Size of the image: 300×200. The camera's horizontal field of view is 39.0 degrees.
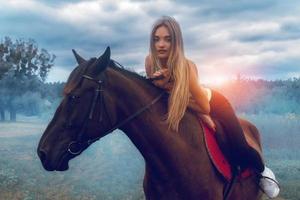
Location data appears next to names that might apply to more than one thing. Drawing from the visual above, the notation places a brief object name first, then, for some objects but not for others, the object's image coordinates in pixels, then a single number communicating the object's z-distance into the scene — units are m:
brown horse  3.67
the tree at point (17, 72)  16.03
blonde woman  4.03
